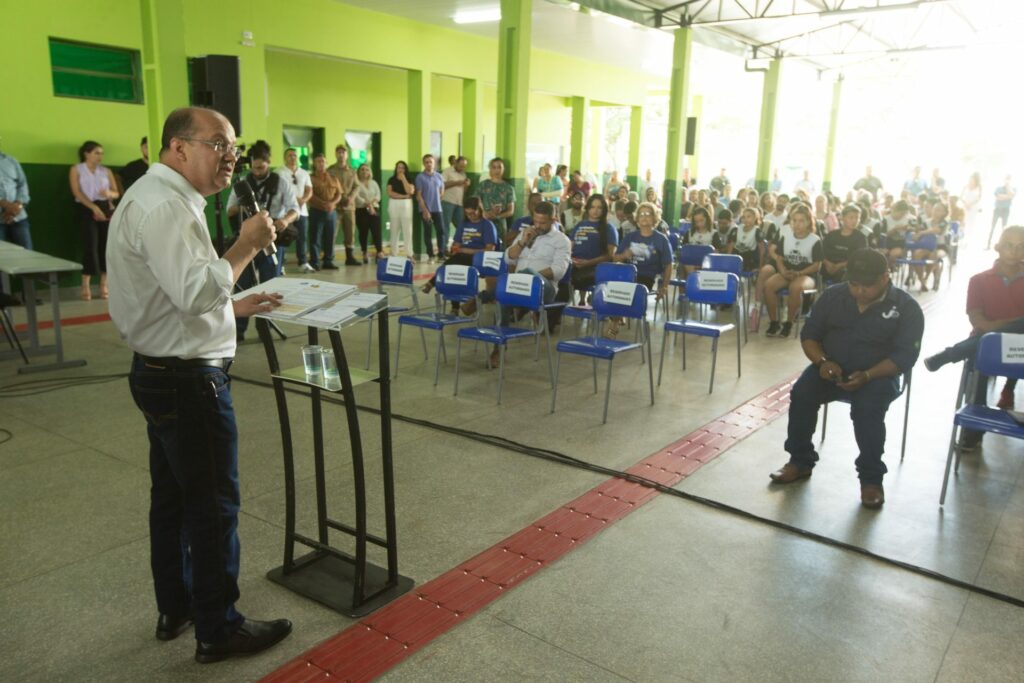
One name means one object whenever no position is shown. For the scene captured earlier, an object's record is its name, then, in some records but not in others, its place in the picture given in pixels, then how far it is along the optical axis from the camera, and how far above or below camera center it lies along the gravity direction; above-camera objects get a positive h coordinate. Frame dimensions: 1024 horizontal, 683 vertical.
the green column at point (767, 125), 16.16 +1.49
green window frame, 8.61 +1.24
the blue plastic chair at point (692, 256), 8.20 -0.70
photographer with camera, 6.62 -0.18
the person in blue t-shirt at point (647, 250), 7.23 -0.58
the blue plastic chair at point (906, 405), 3.96 -1.20
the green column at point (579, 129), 17.34 +1.38
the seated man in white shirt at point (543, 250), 6.39 -0.54
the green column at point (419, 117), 12.84 +1.15
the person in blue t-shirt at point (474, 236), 7.58 -0.51
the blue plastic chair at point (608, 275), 6.28 -0.72
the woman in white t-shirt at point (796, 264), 7.70 -0.73
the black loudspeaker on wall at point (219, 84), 6.00 +0.77
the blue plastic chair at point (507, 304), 5.18 -0.85
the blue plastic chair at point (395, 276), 6.10 -0.76
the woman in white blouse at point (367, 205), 11.98 -0.35
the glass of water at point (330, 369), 2.52 -0.65
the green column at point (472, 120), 13.91 +1.22
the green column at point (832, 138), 19.22 +1.49
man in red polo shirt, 4.26 -0.57
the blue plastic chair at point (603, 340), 4.88 -1.03
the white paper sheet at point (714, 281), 5.93 -0.71
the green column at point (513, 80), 9.59 +1.39
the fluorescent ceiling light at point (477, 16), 11.77 +2.72
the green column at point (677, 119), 12.93 +1.27
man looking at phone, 3.71 -0.83
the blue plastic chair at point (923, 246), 10.29 -0.70
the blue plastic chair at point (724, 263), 7.14 -0.68
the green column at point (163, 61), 7.39 +1.17
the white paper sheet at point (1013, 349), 3.57 -0.71
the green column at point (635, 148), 18.94 +1.06
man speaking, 2.00 -0.45
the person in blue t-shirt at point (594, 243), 7.49 -0.54
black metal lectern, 2.53 -1.31
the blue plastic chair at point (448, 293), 5.51 -0.84
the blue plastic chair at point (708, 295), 5.57 -0.82
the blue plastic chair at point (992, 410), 3.43 -1.02
